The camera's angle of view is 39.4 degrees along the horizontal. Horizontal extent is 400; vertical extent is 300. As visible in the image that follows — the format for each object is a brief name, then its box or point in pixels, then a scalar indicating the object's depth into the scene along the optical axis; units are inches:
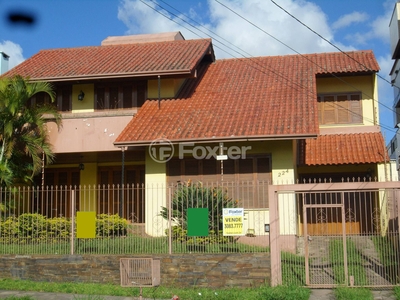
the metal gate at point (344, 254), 460.4
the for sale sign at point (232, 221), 491.5
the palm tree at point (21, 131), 626.2
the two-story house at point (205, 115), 644.1
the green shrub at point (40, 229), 537.6
